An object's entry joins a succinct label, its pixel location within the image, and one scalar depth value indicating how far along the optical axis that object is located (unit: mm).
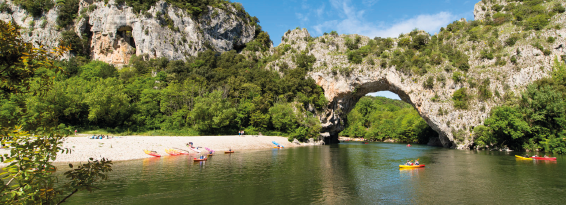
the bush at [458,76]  46531
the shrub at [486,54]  46084
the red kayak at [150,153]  31012
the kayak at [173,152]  33081
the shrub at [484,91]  43781
